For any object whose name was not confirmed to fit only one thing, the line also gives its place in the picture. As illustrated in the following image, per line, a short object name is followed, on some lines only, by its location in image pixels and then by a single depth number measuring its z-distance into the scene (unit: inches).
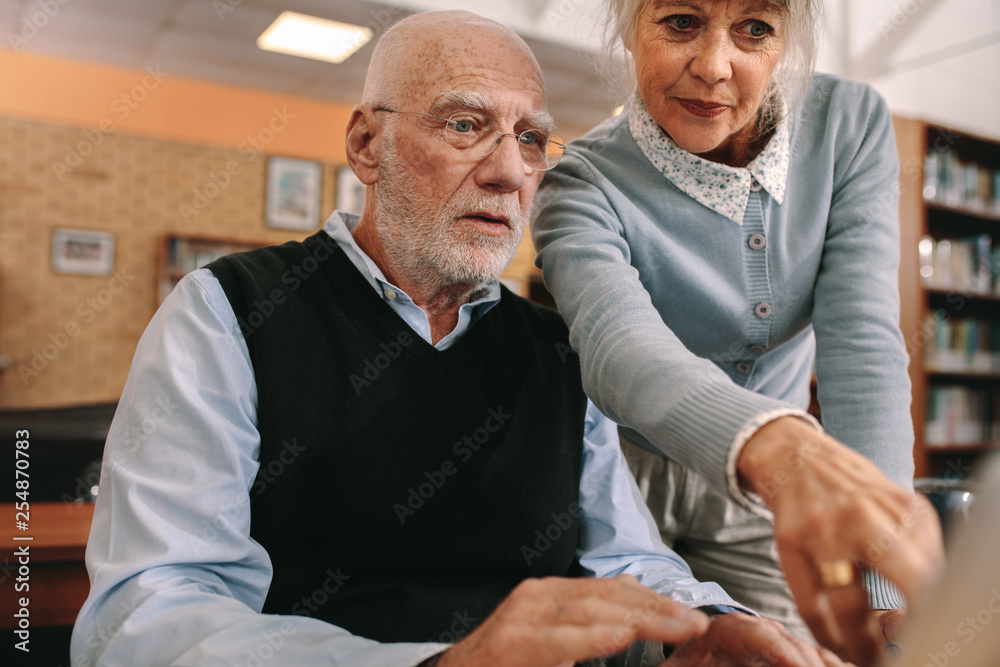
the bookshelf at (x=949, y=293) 183.6
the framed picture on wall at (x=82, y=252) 227.5
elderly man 37.0
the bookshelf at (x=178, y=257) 237.8
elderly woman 39.9
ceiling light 195.0
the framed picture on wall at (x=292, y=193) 254.7
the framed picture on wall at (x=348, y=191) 261.1
